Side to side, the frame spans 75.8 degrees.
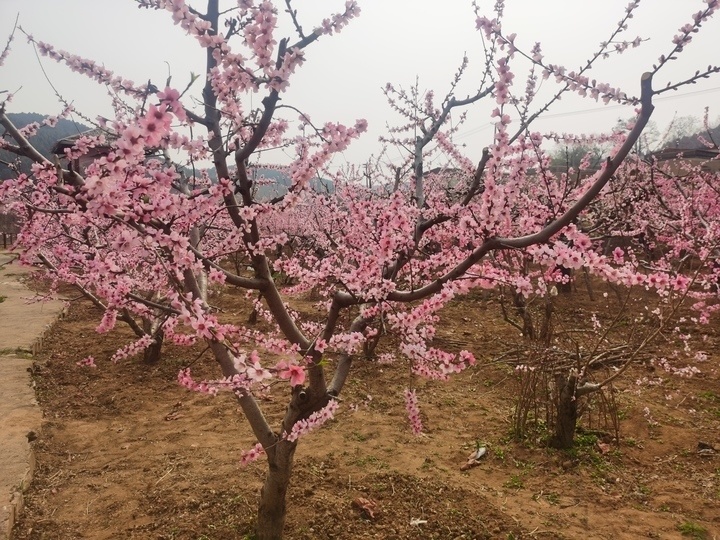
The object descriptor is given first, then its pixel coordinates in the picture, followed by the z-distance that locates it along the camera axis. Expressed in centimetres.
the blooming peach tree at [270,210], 216
